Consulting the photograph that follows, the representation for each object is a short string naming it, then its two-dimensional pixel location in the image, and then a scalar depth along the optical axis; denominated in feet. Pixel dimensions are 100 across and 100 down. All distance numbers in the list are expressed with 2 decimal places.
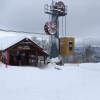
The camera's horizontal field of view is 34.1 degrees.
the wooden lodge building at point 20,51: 62.72
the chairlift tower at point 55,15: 79.04
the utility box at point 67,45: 77.95
